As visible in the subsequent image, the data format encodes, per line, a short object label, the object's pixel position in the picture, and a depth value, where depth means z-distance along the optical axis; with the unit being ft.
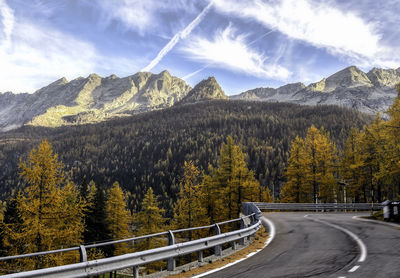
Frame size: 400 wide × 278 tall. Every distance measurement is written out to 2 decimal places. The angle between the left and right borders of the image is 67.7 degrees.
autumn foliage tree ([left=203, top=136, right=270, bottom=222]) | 101.30
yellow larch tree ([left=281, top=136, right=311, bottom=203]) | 120.26
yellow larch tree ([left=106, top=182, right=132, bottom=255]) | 121.29
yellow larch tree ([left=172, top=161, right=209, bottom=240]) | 106.83
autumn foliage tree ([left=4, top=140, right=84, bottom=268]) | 58.25
